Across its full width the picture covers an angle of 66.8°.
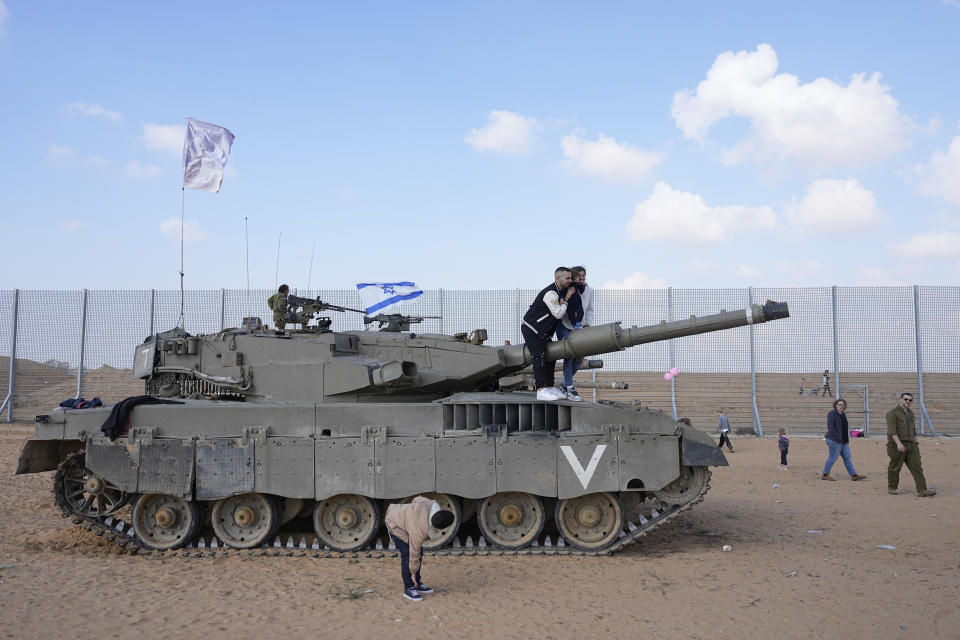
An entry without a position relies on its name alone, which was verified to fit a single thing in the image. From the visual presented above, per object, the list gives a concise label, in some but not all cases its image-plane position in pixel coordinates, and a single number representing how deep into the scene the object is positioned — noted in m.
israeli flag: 22.23
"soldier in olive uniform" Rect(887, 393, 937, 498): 13.15
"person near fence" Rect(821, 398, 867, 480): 14.95
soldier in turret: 10.69
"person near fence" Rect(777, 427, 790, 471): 17.12
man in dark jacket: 9.29
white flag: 14.21
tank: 8.97
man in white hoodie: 9.50
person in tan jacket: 7.10
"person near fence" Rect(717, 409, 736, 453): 19.38
